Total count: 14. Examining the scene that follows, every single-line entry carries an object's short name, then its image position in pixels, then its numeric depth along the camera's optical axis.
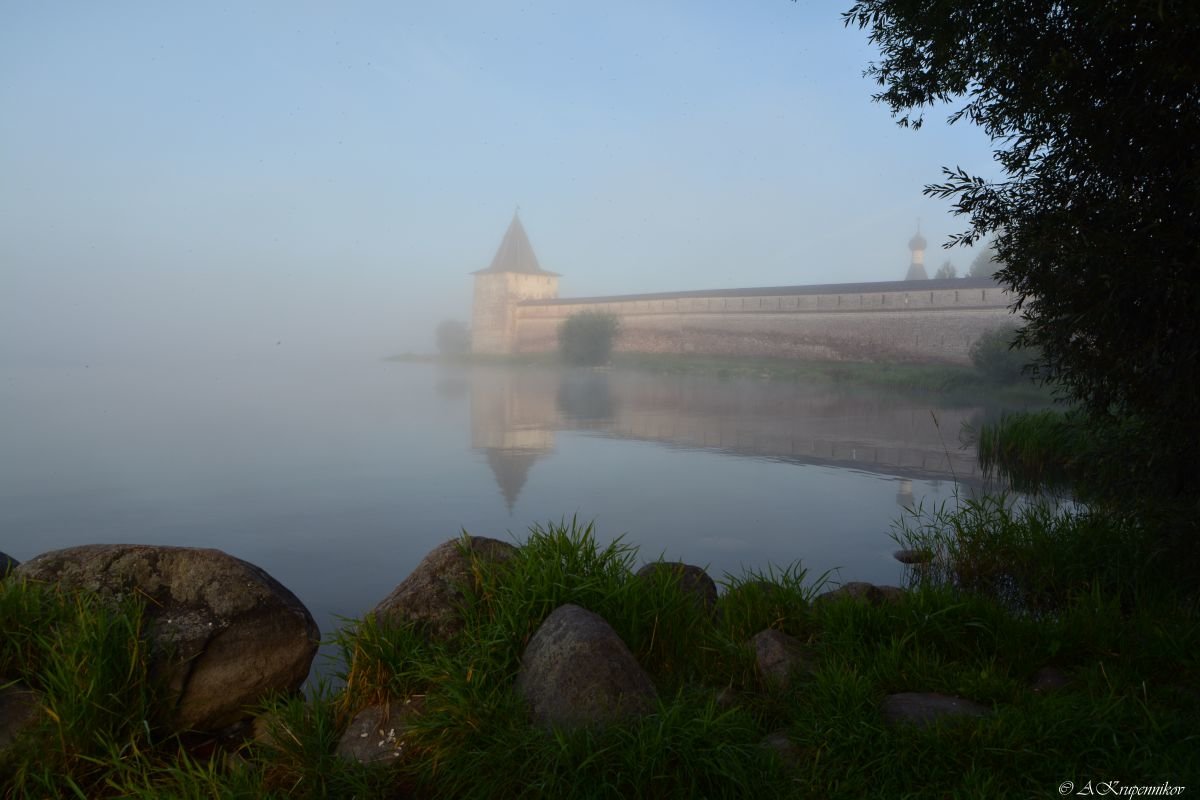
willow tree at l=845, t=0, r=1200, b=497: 3.08
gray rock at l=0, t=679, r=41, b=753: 2.30
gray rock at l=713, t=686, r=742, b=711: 2.59
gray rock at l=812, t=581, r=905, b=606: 3.37
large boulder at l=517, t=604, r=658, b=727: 2.33
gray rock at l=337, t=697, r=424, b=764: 2.34
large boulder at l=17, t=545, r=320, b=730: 2.62
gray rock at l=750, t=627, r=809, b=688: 2.76
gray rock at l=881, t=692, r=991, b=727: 2.41
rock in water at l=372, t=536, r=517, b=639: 2.83
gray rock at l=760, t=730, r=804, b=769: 2.28
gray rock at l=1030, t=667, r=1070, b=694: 2.73
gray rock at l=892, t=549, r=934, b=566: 4.54
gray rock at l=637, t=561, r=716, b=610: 3.27
